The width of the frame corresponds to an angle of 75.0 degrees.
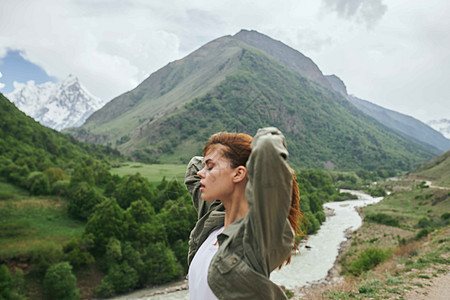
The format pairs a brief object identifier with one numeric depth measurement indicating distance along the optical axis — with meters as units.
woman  1.55
